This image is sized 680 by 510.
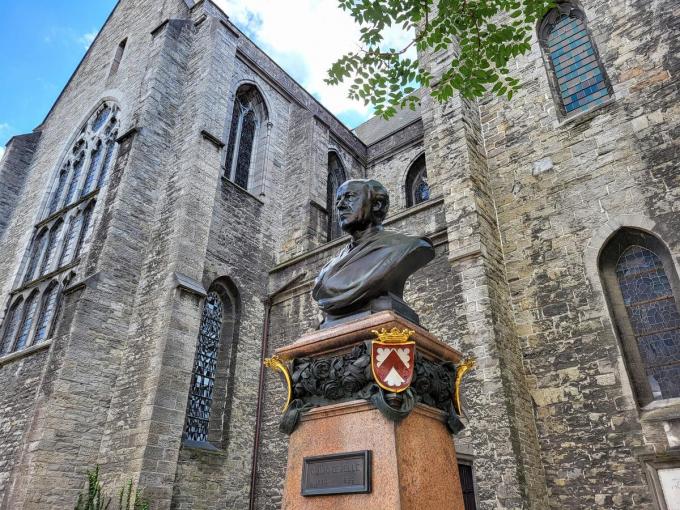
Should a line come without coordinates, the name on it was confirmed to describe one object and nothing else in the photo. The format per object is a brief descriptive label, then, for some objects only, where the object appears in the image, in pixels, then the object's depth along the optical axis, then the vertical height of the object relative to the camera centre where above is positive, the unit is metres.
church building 7.50 +4.53
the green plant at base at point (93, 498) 8.19 +0.83
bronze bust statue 3.59 +1.86
